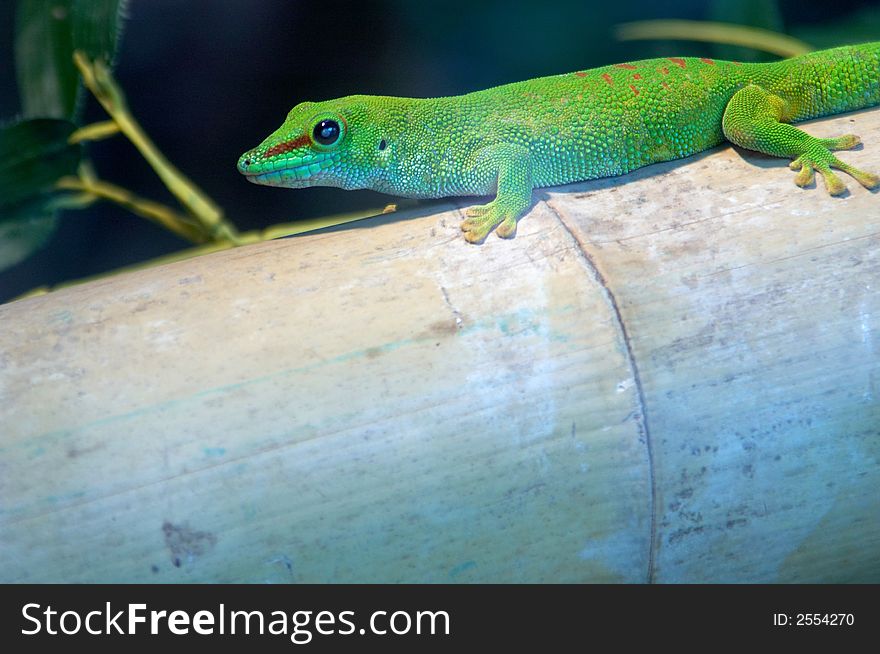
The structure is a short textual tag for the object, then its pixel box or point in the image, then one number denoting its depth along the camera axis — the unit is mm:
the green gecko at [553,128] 1826
